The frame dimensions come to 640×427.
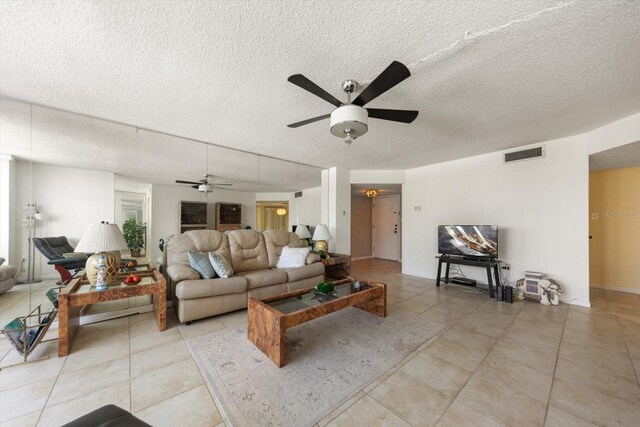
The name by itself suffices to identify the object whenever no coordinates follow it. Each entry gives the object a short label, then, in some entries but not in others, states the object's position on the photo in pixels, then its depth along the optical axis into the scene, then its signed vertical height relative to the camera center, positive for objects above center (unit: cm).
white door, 735 -41
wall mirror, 254 +44
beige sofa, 264 -82
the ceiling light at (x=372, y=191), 631 +68
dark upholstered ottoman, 89 -84
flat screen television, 378 -43
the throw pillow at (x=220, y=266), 291 -67
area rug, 147 -126
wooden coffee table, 192 -94
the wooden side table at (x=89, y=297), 200 -82
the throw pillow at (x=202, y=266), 286 -65
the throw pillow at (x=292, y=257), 374 -71
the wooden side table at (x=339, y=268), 460 -110
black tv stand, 365 -81
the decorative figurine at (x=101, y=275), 232 -63
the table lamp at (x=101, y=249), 233 -36
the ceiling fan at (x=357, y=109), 147 +86
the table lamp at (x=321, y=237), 455 -44
